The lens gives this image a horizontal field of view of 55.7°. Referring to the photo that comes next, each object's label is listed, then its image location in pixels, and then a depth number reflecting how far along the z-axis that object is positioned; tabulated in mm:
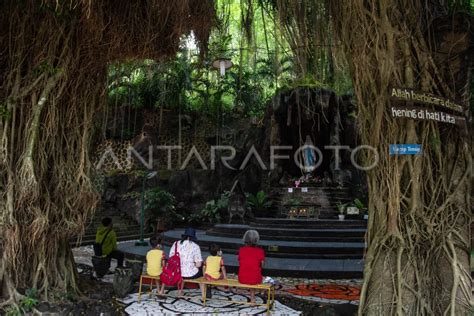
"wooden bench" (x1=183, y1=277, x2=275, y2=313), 4664
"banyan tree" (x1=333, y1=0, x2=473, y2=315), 3453
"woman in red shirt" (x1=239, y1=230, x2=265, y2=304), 4812
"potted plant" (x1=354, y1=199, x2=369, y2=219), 10861
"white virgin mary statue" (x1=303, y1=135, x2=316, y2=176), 12828
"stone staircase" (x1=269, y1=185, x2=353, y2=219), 11117
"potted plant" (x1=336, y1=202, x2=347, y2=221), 10711
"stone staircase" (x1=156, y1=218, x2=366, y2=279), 7117
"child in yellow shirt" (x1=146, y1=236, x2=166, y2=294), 5121
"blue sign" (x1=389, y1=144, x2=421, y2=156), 3514
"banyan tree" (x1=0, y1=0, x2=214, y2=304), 4535
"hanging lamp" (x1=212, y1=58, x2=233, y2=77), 7734
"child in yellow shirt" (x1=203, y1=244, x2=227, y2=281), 4941
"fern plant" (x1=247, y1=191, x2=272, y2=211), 11922
